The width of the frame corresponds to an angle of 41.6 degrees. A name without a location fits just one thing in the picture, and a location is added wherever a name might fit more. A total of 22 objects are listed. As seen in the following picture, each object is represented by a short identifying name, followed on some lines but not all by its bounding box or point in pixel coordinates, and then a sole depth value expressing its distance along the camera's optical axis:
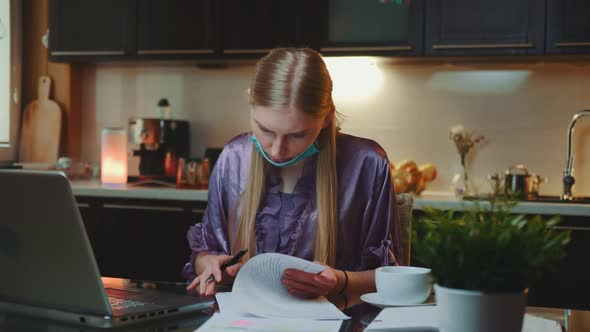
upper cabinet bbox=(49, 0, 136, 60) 3.72
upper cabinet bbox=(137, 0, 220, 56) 3.58
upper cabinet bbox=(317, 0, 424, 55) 3.33
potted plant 0.96
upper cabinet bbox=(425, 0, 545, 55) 3.19
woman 1.72
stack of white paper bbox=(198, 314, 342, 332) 1.18
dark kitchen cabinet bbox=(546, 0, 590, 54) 3.13
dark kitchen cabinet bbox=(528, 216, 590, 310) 2.93
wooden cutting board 3.98
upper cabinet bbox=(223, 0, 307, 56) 3.47
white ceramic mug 1.36
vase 3.41
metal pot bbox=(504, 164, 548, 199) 3.23
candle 3.74
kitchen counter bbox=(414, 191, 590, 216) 2.90
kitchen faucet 3.24
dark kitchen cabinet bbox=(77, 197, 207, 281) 3.38
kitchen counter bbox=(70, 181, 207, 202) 3.31
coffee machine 3.68
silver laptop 1.17
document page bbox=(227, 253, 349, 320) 1.30
